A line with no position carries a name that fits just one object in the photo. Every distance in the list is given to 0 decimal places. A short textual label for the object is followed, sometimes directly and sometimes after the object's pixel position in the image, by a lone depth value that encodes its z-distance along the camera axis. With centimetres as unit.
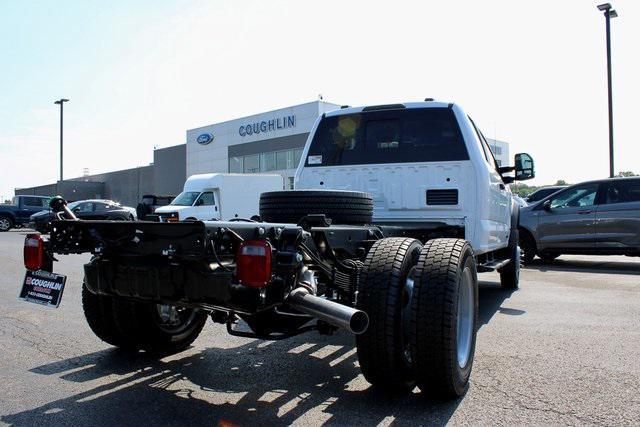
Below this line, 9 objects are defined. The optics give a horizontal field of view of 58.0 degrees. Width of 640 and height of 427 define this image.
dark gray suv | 1070
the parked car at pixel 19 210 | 2780
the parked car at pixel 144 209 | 1772
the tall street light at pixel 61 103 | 3591
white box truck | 2081
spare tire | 432
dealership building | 3638
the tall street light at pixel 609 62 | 1698
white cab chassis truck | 321
